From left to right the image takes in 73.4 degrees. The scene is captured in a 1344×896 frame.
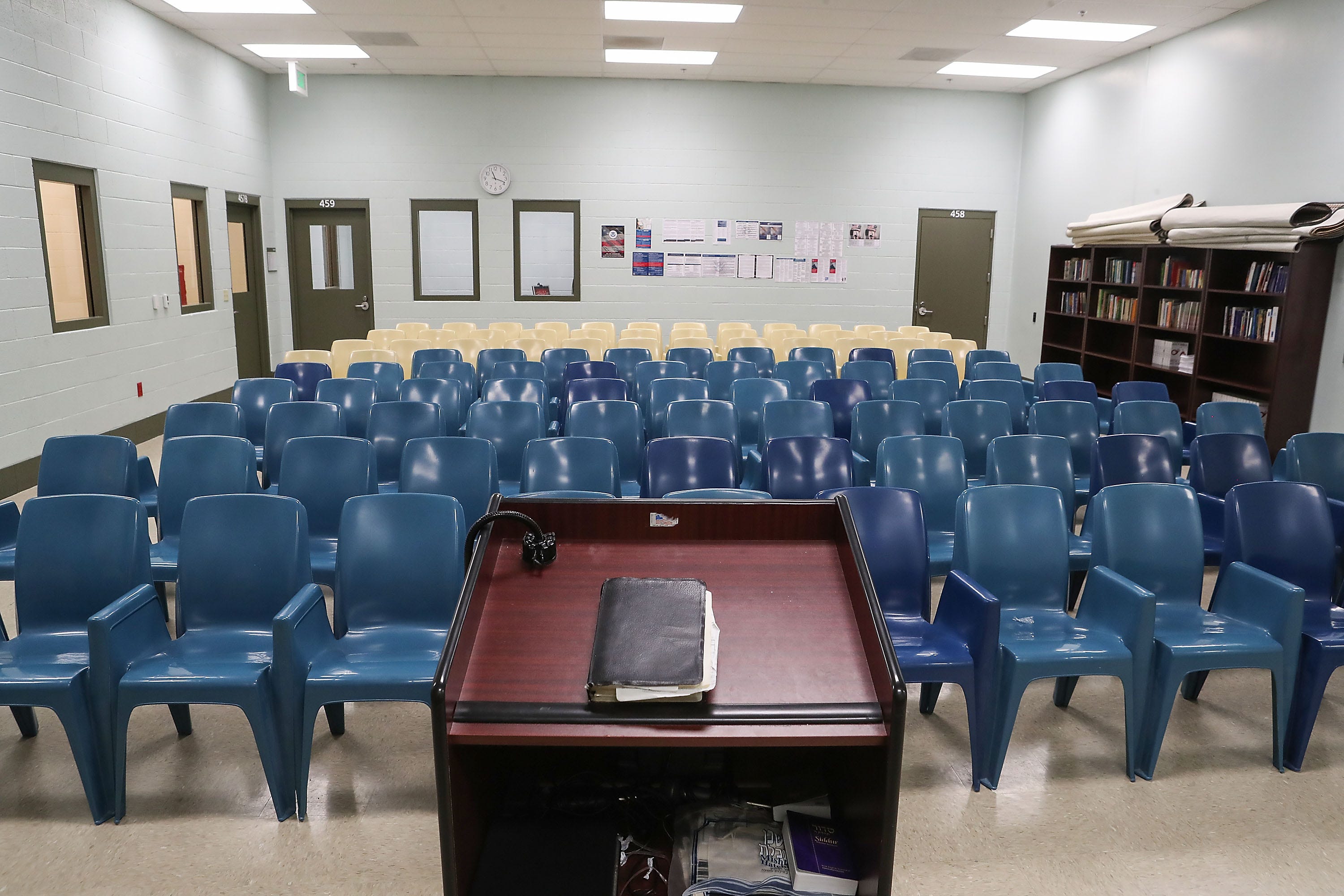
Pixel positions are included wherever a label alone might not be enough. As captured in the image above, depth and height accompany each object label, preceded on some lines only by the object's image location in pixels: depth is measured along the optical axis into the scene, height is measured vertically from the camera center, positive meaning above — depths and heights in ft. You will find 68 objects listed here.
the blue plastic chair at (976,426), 16.53 -2.60
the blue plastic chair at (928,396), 19.08 -2.42
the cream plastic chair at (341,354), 25.91 -2.40
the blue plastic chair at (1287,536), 10.98 -2.99
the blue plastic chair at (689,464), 12.85 -2.65
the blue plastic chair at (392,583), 9.12 -3.28
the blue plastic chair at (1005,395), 19.21 -2.39
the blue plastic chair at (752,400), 18.25 -2.45
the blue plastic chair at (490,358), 22.88 -2.20
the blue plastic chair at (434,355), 23.13 -2.13
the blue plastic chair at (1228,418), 16.84 -2.43
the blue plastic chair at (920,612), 8.96 -3.53
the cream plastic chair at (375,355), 23.75 -2.20
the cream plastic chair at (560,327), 30.50 -1.80
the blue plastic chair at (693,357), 23.95 -2.11
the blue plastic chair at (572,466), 12.51 -2.65
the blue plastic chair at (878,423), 16.02 -2.52
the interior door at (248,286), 33.40 -0.66
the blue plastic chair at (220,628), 8.25 -3.61
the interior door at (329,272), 36.32 -0.08
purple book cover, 5.42 -3.47
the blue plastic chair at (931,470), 12.94 -2.69
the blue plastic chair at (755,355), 24.11 -2.06
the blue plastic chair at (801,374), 21.71 -2.29
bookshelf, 22.34 -0.91
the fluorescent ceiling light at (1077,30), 27.17 +7.62
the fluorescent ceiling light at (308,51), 30.80 +7.46
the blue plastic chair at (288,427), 15.52 -2.68
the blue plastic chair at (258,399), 17.95 -2.60
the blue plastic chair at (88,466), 12.86 -2.83
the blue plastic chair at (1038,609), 9.04 -3.57
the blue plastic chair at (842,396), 19.04 -2.44
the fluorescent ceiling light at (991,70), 32.60 +7.65
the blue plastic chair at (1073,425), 16.85 -2.62
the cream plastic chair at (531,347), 27.45 -2.21
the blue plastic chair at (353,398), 18.10 -2.54
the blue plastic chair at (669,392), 17.80 -2.29
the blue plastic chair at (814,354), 24.22 -2.01
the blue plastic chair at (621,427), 15.67 -2.61
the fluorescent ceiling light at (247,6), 25.72 +7.43
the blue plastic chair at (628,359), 23.27 -2.18
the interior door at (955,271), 37.93 +0.44
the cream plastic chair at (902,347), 28.14 -2.08
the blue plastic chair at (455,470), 12.61 -2.74
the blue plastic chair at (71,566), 9.67 -3.20
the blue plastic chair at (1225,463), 14.47 -2.80
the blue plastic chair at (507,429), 15.64 -2.67
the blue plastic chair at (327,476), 12.71 -2.87
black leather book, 4.55 -1.88
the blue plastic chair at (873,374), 21.85 -2.25
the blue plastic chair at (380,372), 21.12 -2.35
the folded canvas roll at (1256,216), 21.68 +1.78
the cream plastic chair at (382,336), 27.99 -2.09
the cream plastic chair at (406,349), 25.61 -2.21
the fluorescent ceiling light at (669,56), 31.22 +7.57
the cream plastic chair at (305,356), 24.62 -2.34
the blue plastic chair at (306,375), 21.77 -2.52
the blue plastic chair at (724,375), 21.08 -2.30
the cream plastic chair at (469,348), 26.66 -2.21
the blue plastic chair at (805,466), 12.94 -2.66
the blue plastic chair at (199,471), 12.71 -2.84
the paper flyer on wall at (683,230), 36.58 +1.84
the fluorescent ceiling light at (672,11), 25.85 +7.59
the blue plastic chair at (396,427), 15.58 -2.67
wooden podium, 4.51 -2.07
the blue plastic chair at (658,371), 21.58 -2.25
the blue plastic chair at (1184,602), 9.32 -3.50
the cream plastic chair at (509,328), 30.42 -1.87
